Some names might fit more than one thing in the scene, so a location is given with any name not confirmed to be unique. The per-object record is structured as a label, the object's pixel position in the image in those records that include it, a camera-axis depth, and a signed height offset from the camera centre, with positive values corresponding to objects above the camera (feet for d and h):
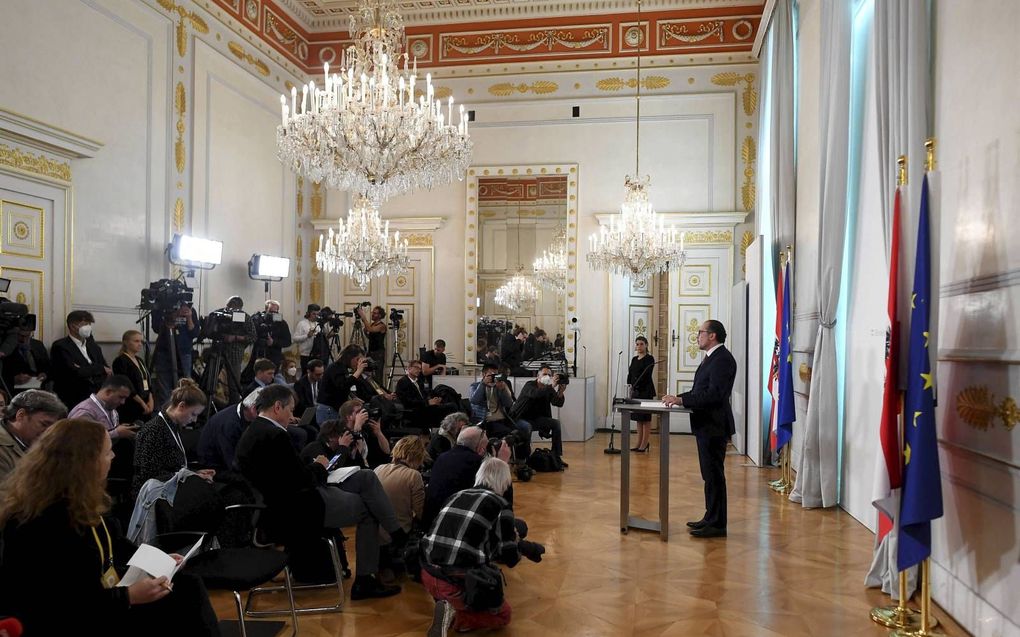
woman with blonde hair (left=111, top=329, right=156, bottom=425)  20.72 -1.85
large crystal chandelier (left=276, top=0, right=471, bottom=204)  19.94 +5.14
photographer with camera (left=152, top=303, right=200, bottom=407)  25.00 -1.30
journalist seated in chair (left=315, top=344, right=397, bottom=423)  22.77 -2.08
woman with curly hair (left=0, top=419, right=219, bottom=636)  7.56 -2.45
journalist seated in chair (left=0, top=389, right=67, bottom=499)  11.04 -1.66
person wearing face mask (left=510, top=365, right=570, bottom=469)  27.99 -3.35
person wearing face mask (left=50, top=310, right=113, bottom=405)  21.52 -1.56
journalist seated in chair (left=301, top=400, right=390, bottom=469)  16.40 -2.79
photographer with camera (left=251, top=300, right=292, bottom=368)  31.86 -0.85
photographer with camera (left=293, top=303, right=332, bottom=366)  36.32 -1.05
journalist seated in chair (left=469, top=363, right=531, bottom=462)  26.53 -3.30
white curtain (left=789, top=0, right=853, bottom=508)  20.56 +1.41
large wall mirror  38.88 +3.80
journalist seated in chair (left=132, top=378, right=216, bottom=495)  13.29 -2.34
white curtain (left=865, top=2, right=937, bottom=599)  13.14 +4.23
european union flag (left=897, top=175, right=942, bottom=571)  11.74 -1.86
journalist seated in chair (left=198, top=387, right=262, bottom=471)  15.40 -2.55
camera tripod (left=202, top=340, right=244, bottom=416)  25.78 -2.26
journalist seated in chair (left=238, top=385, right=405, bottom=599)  13.00 -3.28
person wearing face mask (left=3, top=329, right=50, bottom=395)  19.40 -1.44
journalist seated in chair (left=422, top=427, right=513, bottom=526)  13.25 -2.79
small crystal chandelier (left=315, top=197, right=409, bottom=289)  31.19 +2.93
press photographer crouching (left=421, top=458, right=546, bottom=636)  11.66 -3.73
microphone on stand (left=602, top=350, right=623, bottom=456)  31.35 -5.68
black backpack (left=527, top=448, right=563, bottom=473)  26.96 -5.32
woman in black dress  32.14 -2.73
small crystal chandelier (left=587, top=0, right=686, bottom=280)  31.14 +3.33
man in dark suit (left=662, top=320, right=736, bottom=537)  17.95 -2.41
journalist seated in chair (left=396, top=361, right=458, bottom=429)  25.93 -3.13
